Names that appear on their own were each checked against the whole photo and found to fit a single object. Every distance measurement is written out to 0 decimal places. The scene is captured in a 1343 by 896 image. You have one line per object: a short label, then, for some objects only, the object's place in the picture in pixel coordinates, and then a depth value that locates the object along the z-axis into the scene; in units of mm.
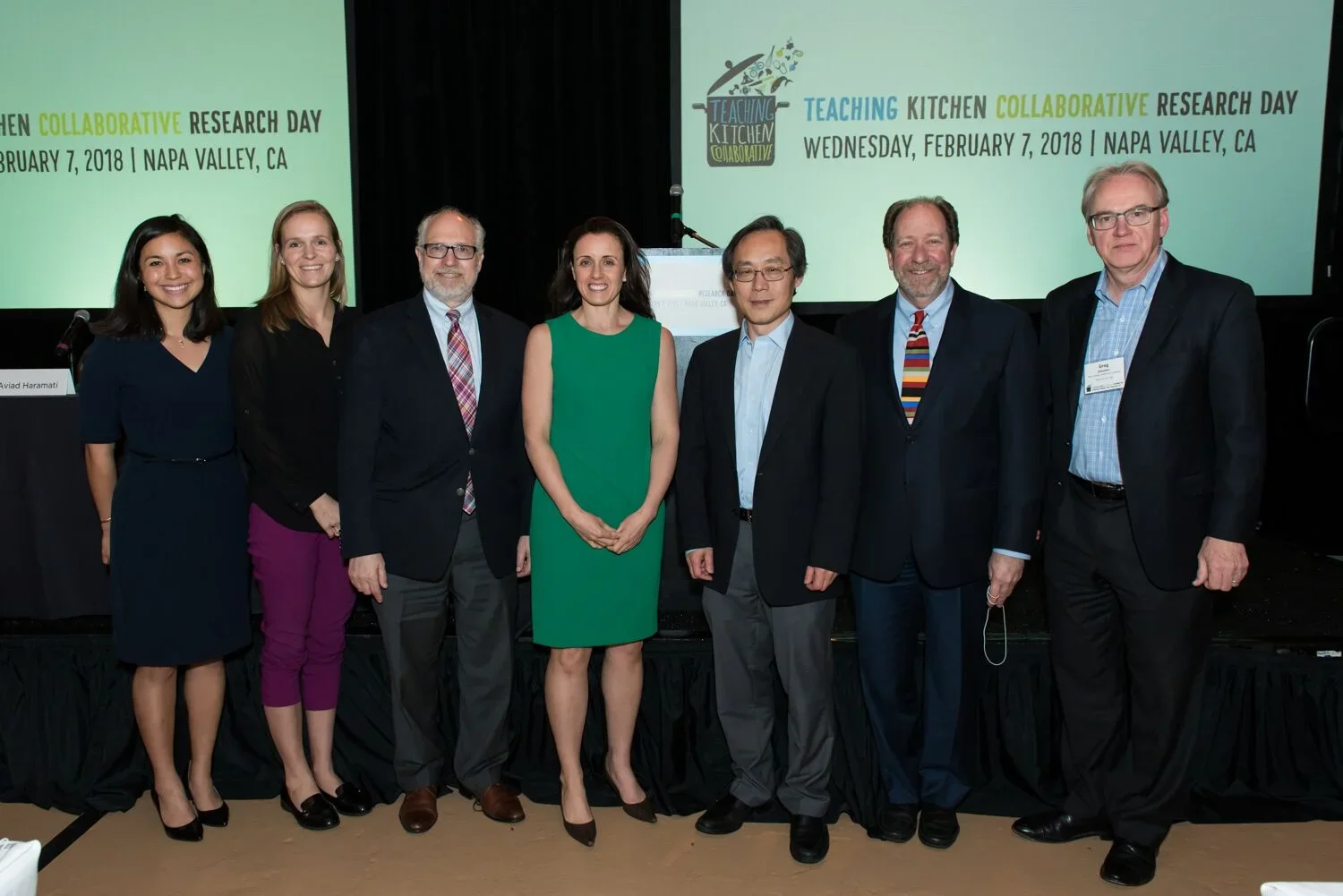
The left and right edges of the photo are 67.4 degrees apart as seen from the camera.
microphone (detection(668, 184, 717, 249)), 3658
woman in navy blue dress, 2465
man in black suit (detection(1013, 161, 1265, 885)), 2252
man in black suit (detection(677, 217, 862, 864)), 2383
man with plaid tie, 2473
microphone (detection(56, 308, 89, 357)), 3148
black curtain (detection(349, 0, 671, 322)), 4883
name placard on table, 3117
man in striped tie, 2406
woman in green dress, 2447
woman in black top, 2494
